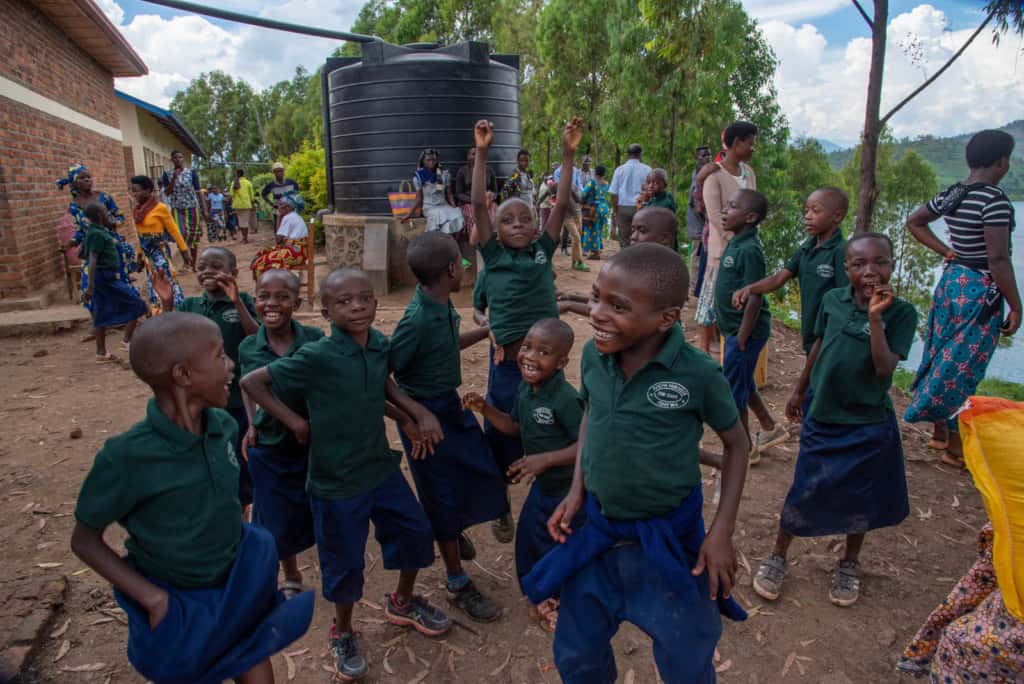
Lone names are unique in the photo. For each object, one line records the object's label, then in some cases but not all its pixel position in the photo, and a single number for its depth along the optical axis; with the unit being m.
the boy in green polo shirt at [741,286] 4.09
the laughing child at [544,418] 2.72
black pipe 6.80
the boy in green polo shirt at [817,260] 3.68
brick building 8.57
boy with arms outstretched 3.59
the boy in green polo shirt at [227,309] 3.24
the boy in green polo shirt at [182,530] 1.75
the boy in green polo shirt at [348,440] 2.51
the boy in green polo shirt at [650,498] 1.87
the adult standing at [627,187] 10.06
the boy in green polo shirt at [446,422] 2.98
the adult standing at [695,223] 7.88
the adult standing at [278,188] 12.42
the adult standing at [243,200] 17.83
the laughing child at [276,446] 2.84
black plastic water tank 9.13
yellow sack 1.79
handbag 8.93
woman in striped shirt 3.88
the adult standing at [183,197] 12.45
